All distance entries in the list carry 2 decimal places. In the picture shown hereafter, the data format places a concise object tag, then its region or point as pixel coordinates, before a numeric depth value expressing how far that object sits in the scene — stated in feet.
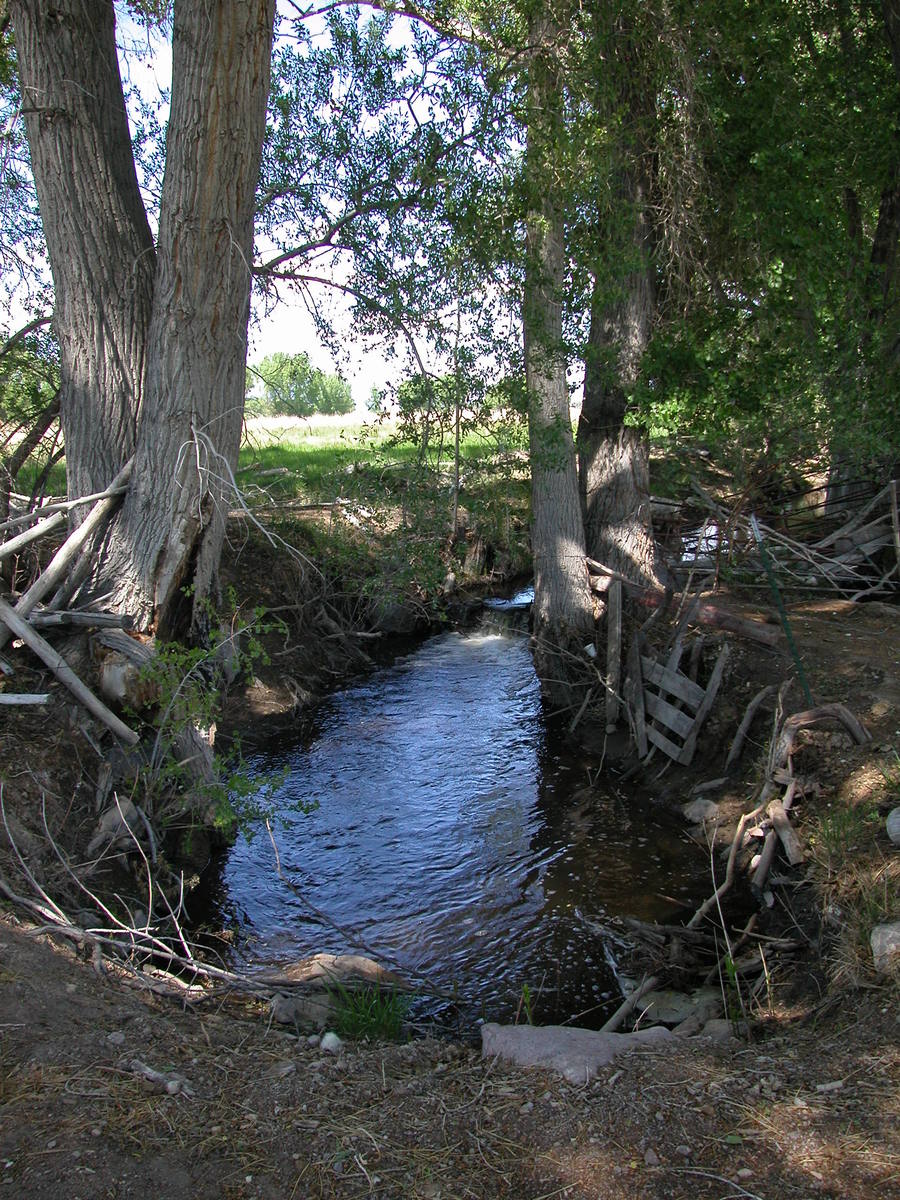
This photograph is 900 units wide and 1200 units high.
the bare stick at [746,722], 25.09
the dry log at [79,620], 20.86
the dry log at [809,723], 20.99
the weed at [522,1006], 17.49
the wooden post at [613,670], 32.09
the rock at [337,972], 16.93
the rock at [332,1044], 13.08
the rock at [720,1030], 14.48
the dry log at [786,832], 19.40
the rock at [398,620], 44.41
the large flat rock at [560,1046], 11.71
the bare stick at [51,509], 21.01
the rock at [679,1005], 16.39
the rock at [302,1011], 15.07
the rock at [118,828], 19.17
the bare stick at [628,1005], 16.05
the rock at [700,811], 25.11
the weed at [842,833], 17.63
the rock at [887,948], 13.62
